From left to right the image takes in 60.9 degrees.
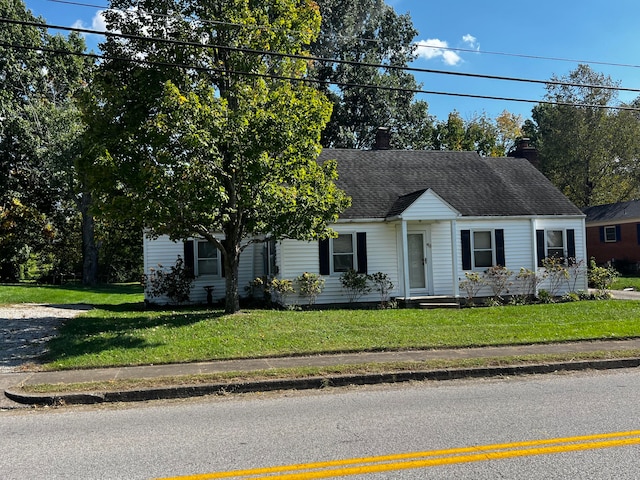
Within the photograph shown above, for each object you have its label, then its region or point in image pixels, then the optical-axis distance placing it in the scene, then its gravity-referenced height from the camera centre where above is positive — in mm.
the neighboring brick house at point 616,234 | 33188 +1207
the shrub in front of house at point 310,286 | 17375 -731
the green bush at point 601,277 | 19875 -892
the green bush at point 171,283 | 19297 -562
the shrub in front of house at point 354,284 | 17766 -732
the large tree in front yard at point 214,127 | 11969 +3168
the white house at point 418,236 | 18203 +802
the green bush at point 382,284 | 18078 -793
